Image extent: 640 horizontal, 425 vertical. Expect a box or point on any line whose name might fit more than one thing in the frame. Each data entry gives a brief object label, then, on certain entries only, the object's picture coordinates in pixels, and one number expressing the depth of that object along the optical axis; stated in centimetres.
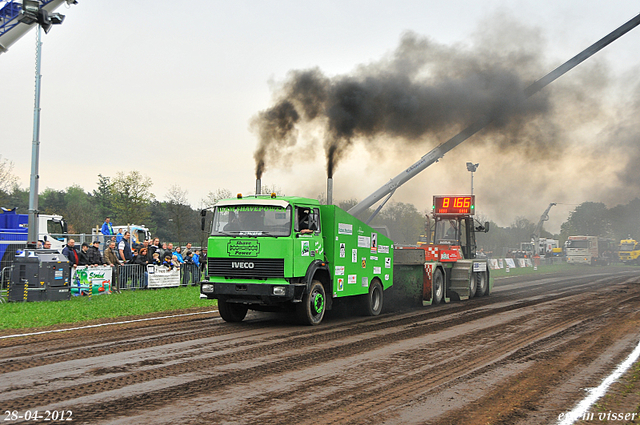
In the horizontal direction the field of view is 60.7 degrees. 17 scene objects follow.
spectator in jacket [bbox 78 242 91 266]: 1739
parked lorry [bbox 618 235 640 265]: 6131
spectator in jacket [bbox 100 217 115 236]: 2389
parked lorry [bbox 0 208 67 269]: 1955
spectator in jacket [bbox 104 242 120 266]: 1830
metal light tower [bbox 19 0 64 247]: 1739
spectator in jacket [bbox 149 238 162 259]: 2036
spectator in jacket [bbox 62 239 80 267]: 1702
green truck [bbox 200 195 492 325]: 1086
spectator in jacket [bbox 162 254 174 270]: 2098
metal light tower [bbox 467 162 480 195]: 4056
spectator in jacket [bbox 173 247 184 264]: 2227
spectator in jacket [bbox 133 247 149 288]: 1993
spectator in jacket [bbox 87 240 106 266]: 1777
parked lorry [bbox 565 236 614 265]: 5625
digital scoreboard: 1972
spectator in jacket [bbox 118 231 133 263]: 1972
